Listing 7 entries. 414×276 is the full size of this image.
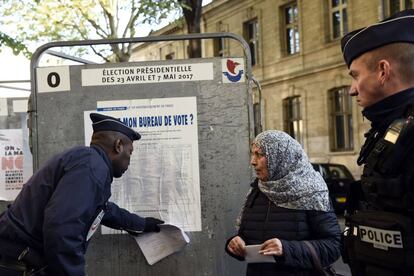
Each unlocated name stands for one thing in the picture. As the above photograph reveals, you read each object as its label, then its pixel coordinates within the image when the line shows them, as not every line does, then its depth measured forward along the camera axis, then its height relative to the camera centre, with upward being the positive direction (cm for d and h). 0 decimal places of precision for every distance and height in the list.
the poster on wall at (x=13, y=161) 527 -8
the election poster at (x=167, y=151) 358 -2
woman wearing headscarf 312 -37
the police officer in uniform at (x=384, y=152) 182 -3
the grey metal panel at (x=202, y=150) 358 -2
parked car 1530 -100
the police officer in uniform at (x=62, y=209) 263 -28
